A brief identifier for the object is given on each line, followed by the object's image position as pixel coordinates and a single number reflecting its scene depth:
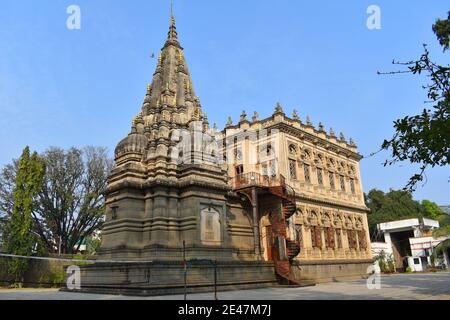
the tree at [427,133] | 8.27
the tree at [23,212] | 26.86
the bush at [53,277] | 27.04
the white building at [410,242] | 43.44
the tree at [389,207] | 61.09
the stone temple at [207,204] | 18.00
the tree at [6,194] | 32.34
